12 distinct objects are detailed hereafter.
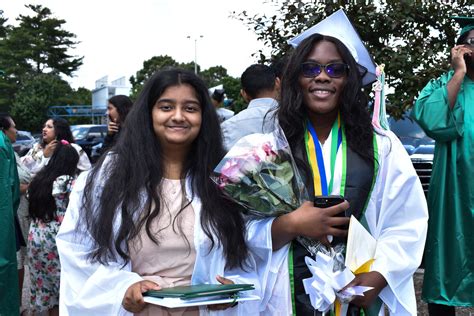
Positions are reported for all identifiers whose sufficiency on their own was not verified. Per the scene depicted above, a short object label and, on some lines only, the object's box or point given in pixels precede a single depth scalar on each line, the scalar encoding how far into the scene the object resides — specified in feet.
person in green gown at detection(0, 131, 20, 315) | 16.24
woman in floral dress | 17.56
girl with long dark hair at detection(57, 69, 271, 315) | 8.22
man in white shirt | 15.14
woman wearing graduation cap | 8.36
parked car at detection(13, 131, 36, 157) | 78.43
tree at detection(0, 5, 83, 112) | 198.08
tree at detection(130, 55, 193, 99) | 248.46
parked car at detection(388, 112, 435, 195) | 21.25
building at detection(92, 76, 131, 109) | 164.45
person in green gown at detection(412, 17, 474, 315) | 12.21
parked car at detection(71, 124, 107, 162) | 66.74
